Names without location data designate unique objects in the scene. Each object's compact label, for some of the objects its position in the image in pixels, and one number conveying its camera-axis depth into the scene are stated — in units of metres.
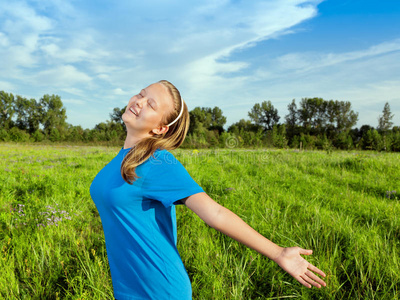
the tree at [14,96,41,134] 61.69
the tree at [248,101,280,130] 63.78
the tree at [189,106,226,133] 52.80
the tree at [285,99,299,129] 63.97
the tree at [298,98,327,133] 62.72
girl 1.12
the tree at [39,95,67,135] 59.94
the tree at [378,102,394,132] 55.69
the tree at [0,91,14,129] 60.16
